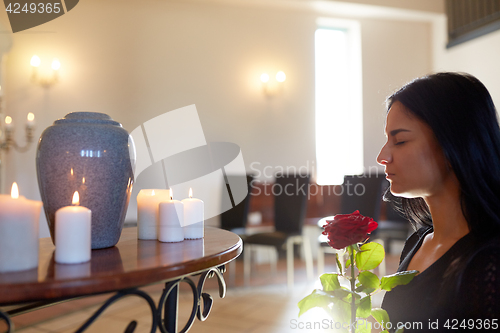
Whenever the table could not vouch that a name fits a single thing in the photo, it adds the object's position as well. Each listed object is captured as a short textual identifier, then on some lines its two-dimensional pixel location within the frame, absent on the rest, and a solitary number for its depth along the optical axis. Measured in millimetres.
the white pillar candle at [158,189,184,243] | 957
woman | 724
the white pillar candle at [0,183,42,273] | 636
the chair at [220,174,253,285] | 3858
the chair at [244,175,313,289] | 3426
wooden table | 565
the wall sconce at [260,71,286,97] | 4926
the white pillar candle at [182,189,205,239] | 1010
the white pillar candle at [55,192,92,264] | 702
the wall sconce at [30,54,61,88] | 4099
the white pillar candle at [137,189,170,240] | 1024
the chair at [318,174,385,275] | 3561
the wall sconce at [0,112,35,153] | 3303
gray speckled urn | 824
